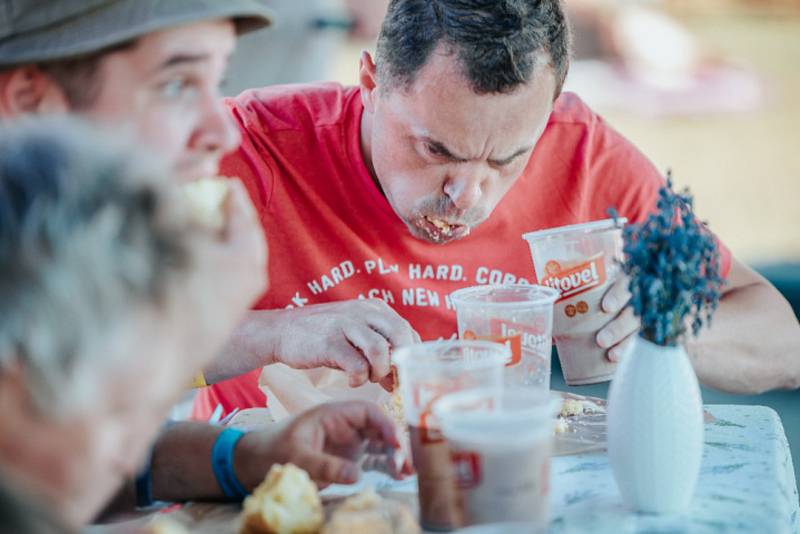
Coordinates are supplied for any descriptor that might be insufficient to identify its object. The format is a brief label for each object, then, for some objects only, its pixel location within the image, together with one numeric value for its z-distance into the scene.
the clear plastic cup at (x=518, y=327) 1.74
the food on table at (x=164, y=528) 1.47
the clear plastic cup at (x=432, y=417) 1.57
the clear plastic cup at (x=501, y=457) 1.52
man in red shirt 1.89
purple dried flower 1.60
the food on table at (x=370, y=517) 1.51
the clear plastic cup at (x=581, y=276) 1.81
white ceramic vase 1.60
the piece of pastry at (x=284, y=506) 1.54
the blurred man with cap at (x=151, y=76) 1.55
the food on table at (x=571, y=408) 1.83
